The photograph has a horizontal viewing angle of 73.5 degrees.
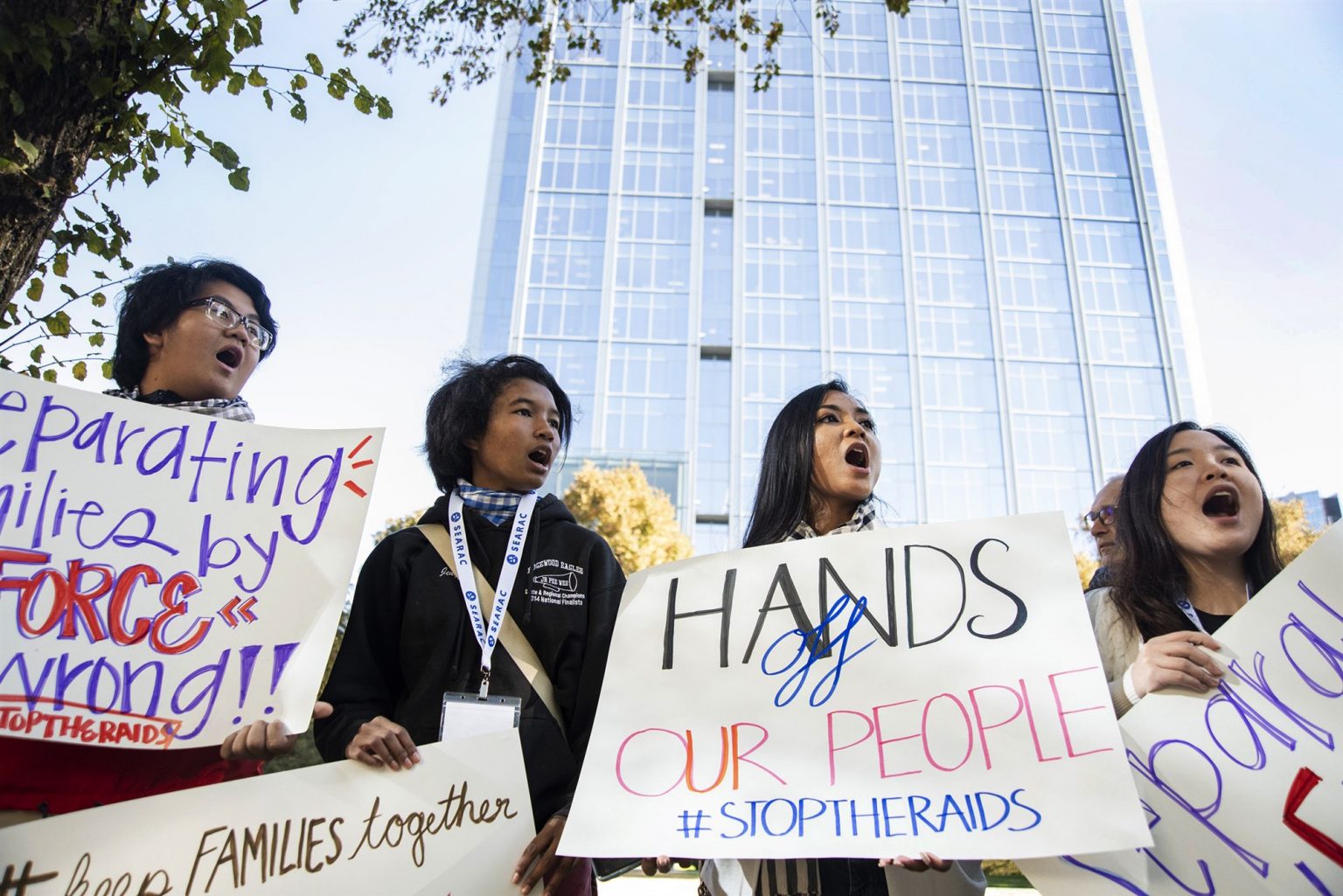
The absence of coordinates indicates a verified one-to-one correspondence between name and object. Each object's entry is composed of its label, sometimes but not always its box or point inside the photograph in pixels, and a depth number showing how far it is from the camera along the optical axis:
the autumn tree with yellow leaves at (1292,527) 18.86
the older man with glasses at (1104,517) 4.10
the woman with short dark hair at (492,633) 1.92
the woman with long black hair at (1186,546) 2.01
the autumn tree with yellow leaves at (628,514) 24.55
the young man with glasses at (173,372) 1.75
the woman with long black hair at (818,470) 2.43
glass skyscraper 43.62
